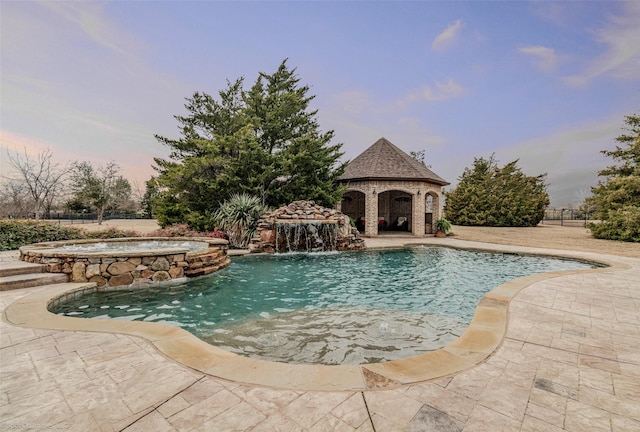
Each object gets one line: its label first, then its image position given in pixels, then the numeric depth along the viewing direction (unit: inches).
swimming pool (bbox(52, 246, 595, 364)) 131.4
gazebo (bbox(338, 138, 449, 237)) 653.3
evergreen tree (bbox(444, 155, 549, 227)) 944.9
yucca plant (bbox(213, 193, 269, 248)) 449.1
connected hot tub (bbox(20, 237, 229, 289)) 209.0
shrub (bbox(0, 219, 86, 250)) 329.4
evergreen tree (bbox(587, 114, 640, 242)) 532.1
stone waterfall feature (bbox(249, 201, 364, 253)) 423.5
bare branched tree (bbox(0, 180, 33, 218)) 789.9
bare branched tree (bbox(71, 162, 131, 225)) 970.1
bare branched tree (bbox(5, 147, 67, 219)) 681.6
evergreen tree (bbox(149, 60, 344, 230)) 535.8
